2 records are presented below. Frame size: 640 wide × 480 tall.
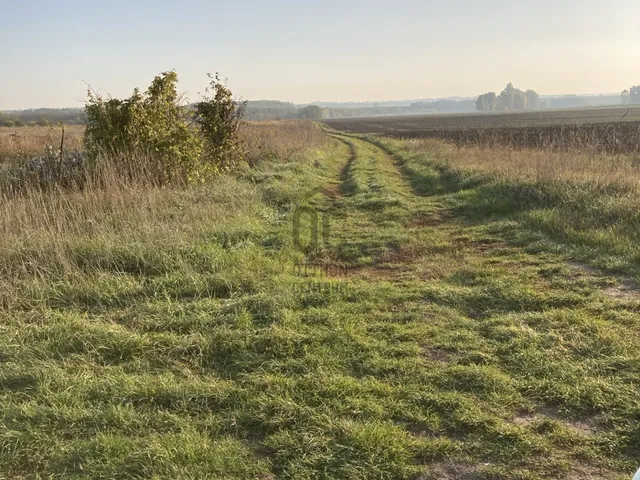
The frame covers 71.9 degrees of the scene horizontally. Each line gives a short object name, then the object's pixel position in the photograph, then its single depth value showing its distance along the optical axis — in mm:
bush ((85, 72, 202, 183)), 9781
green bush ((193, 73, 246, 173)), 13289
